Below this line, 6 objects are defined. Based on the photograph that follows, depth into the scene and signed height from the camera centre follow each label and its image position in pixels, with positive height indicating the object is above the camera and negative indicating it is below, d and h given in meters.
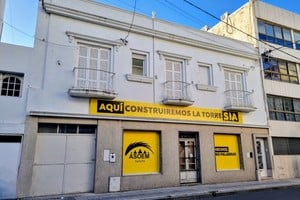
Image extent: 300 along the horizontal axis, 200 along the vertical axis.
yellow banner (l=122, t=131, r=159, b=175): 10.72 +0.23
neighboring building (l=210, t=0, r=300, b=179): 14.94 +5.86
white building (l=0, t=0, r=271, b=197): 9.44 +2.20
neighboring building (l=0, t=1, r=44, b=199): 8.49 +2.07
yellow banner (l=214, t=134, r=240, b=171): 12.84 +0.26
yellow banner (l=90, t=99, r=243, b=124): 10.40 +2.08
